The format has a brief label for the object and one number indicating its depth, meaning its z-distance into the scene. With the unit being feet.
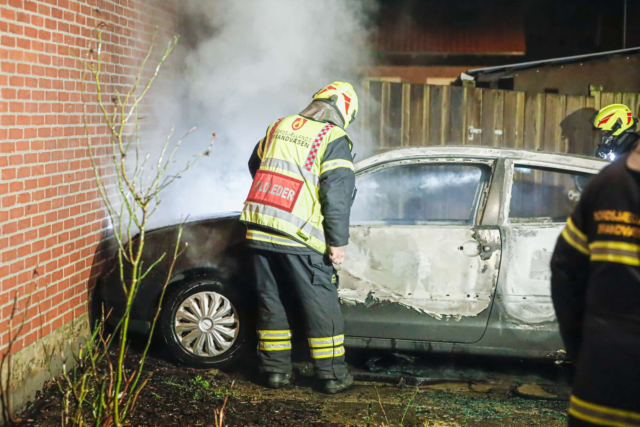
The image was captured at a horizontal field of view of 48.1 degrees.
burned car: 16.01
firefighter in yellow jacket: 15.10
